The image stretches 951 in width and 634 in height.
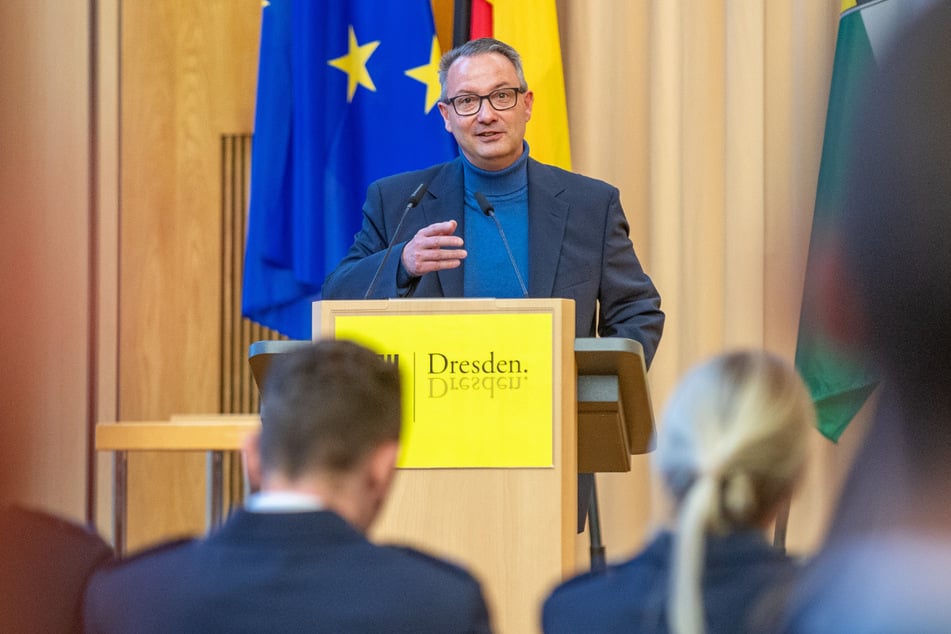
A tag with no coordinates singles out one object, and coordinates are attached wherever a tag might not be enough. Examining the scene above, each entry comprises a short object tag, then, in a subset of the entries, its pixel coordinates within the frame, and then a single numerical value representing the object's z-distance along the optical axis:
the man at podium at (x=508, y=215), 7.73
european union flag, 10.64
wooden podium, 5.21
